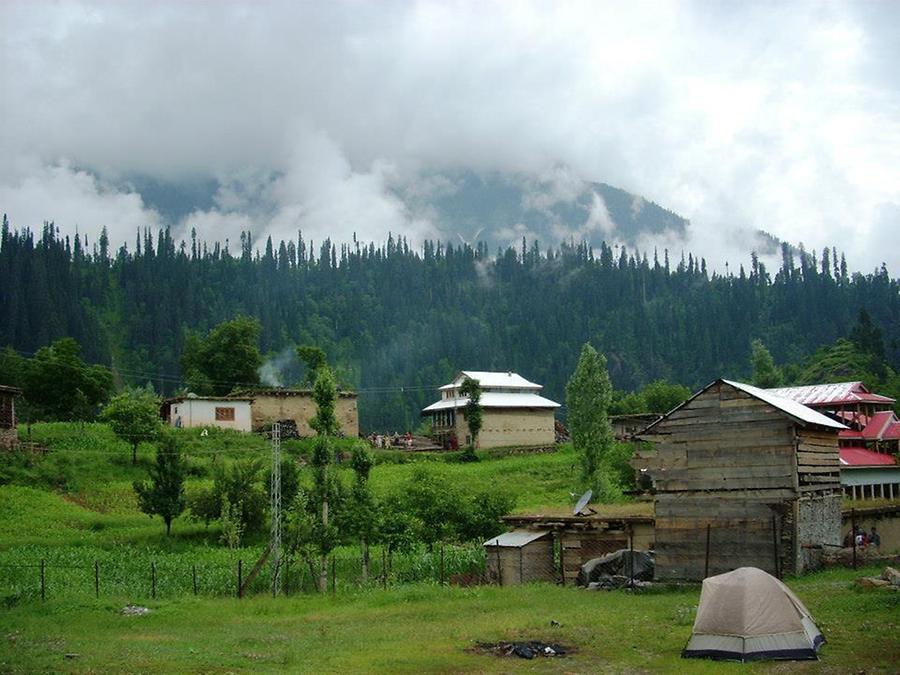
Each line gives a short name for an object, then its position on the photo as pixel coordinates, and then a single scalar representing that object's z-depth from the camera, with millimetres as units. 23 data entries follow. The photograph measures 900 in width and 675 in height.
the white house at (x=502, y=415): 81375
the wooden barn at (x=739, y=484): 29859
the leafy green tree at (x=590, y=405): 58562
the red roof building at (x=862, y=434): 49000
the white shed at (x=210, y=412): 70562
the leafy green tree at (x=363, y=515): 34969
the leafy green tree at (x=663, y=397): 96188
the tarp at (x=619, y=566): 31406
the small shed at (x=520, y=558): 33719
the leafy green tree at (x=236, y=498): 43781
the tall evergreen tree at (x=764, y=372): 96800
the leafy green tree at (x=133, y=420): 59156
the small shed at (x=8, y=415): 55531
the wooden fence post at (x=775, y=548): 29070
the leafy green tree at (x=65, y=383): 74375
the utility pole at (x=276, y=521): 31453
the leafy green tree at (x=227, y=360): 95062
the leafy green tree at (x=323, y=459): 33375
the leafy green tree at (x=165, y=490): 43906
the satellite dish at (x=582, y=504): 35219
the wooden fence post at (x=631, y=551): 30375
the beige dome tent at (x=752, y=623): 17812
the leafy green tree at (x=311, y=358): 87250
